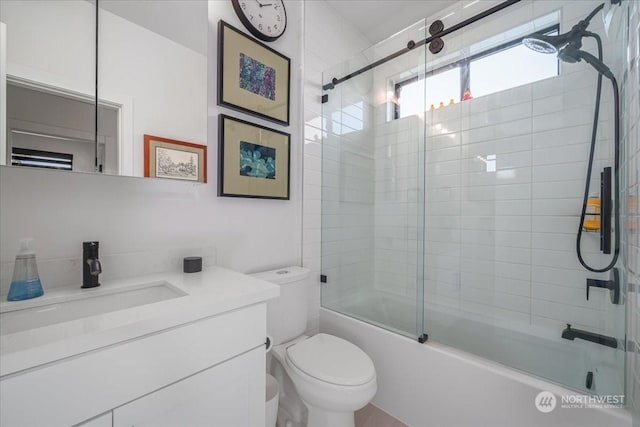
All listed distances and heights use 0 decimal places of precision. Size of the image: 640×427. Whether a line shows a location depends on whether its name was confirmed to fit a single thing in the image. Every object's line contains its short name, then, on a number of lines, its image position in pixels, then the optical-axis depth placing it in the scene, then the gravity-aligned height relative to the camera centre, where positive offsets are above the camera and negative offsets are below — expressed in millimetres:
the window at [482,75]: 1634 +921
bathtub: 1069 -752
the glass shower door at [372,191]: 1945 +174
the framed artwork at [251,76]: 1400 +777
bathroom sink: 743 -300
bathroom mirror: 823 +470
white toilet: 1127 -699
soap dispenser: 791 -200
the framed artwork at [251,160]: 1406 +299
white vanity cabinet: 544 -414
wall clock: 1477 +1135
